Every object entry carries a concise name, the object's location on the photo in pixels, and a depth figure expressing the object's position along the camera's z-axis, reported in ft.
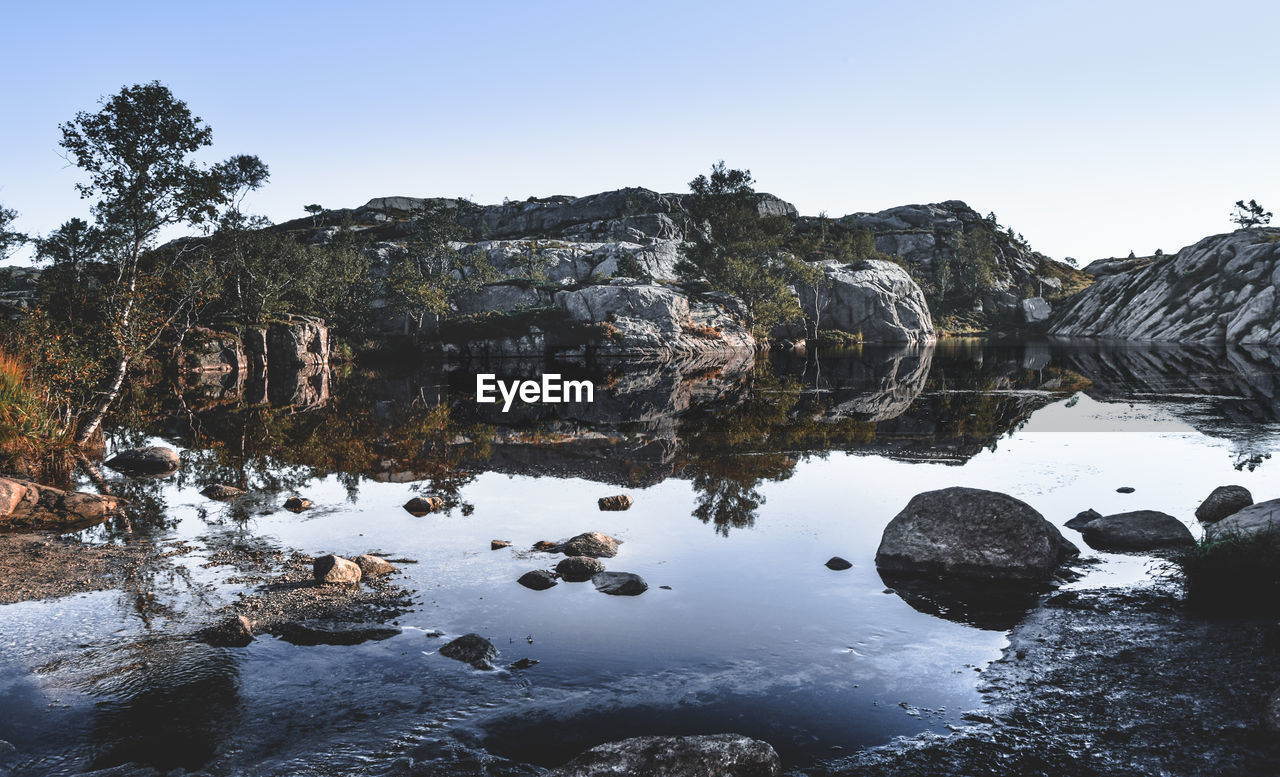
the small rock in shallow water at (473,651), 31.04
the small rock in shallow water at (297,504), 55.62
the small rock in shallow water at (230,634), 32.40
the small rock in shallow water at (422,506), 55.16
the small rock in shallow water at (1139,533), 45.11
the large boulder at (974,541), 40.81
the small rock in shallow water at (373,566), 41.68
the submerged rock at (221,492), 59.21
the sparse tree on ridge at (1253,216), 419.15
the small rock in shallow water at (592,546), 45.39
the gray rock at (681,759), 22.47
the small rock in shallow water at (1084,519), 49.98
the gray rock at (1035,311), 503.61
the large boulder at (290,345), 221.87
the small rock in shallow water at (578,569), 41.36
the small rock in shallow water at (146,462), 68.85
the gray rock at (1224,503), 49.67
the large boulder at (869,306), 377.91
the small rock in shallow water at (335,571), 39.60
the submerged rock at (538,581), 40.02
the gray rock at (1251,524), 37.70
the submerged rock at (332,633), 32.99
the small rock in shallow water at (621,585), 39.29
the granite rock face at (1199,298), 312.50
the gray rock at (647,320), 273.95
